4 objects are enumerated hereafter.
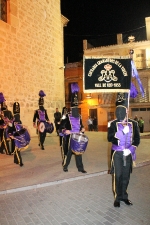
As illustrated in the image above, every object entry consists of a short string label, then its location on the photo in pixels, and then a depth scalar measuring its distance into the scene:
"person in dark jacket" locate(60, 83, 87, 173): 6.50
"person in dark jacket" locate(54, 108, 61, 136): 14.54
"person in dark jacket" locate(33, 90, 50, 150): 10.27
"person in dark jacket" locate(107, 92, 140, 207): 4.28
